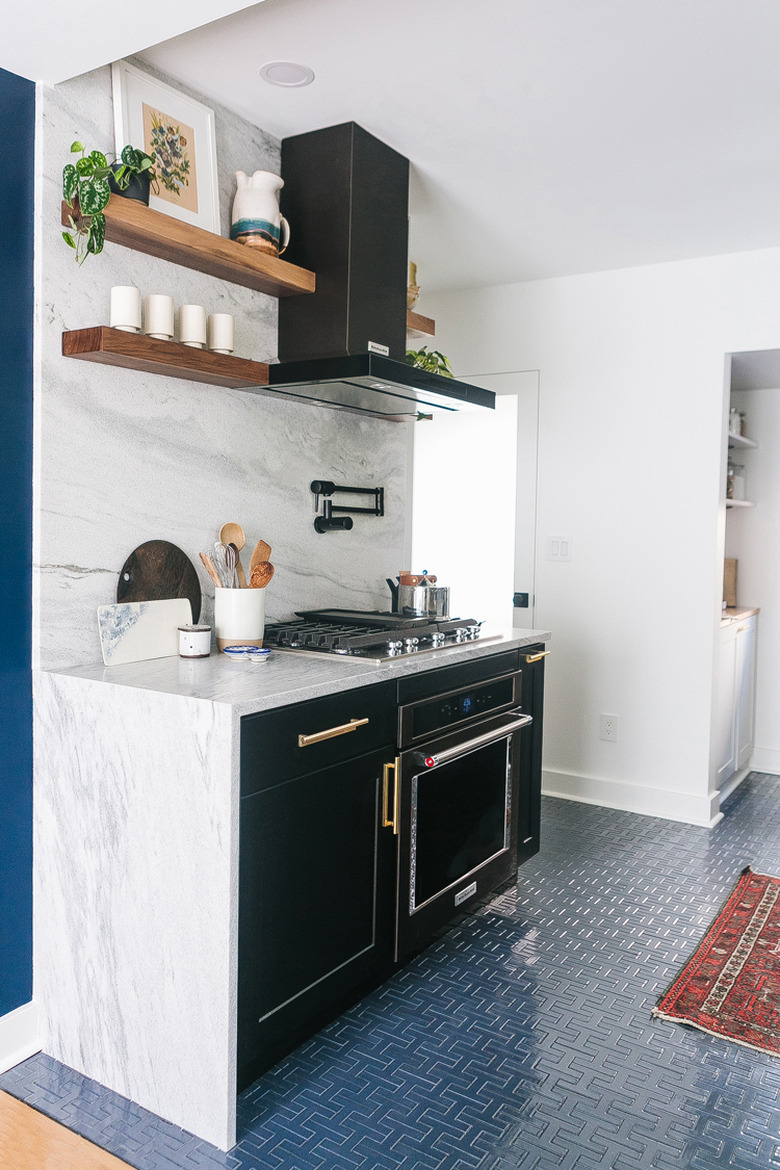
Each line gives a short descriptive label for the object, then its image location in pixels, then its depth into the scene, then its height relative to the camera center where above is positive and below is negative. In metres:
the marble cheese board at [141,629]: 2.11 -0.19
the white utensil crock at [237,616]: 2.36 -0.17
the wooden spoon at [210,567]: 2.38 -0.04
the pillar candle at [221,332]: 2.37 +0.60
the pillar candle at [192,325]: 2.28 +0.60
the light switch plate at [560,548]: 4.19 +0.05
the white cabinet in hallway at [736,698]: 4.04 -0.67
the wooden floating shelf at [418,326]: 3.16 +0.84
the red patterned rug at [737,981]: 2.25 -1.18
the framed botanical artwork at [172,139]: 2.17 +1.08
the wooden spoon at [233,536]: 2.52 +0.05
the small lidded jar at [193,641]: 2.25 -0.23
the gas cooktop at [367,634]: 2.37 -0.23
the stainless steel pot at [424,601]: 2.95 -0.15
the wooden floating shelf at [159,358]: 1.99 +0.48
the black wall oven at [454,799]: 2.31 -0.70
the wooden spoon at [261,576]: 2.45 -0.06
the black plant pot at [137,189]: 2.06 +0.86
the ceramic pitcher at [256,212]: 2.47 +0.97
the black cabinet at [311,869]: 1.80 -0.72
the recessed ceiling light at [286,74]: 2.28 +1.27
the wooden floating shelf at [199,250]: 2.02 +0.78
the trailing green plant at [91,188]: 1.91 +0.80
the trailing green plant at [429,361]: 3.07 +0.70
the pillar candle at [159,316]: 2.16 +0.59
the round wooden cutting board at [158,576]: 2.23 -0.06
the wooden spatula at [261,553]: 2.47 +0.00
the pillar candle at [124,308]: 2.10 +0.59
